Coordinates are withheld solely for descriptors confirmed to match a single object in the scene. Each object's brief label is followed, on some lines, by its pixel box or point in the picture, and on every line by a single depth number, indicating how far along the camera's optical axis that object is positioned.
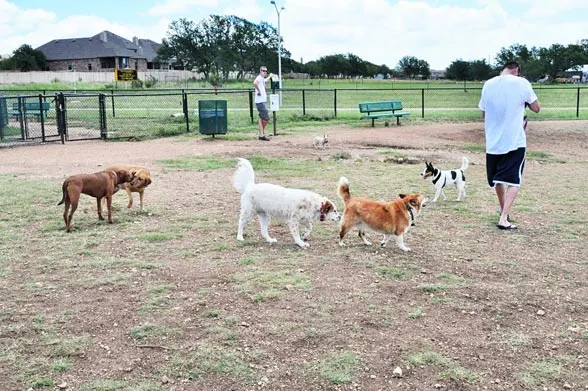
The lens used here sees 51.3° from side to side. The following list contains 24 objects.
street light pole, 31.69
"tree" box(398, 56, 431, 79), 111.00
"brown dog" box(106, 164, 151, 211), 7.98
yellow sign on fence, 55.44
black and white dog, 8.79
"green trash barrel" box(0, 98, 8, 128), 16.59
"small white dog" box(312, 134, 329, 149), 15.18
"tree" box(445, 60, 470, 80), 76.31
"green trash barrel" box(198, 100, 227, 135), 17.00
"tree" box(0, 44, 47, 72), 94.31
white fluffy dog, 6.40
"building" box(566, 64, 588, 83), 79.45
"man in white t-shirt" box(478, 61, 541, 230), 7.18
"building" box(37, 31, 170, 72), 100.00
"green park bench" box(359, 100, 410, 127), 21.27
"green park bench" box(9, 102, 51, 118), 19.38
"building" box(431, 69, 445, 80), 101.92
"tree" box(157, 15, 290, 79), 109.69
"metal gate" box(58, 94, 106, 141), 17.12
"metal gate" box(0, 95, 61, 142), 16.56
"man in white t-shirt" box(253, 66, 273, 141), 16.45
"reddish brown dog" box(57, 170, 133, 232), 7.04
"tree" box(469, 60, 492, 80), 71.94
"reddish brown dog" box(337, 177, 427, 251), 6.29
